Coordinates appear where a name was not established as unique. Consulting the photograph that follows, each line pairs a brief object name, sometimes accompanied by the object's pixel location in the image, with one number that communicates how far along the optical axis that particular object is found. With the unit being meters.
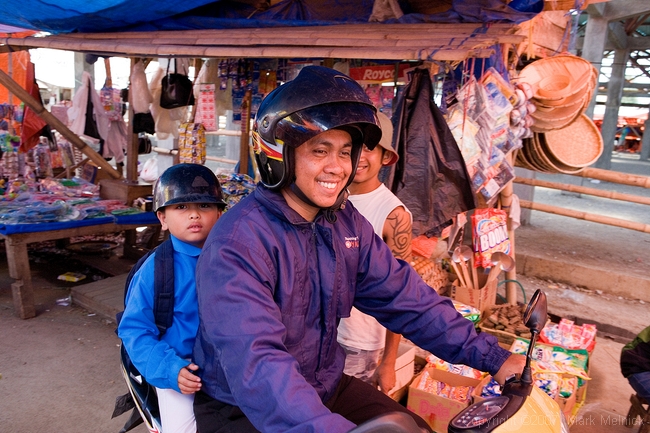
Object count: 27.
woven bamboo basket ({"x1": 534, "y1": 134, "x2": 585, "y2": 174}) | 4.96
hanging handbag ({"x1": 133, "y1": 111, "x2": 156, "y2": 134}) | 6.55
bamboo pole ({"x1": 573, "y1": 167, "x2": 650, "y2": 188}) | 5.60
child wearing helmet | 1.94
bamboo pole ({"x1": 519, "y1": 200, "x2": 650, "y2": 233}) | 6.22
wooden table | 5.03
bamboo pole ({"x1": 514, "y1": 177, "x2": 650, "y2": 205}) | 6.20
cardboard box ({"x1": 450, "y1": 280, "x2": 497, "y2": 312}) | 4.84
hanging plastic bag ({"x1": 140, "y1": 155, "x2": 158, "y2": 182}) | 11.93
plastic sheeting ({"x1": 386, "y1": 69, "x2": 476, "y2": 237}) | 3.46
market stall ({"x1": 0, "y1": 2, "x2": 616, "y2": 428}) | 3.45
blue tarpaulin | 4.59
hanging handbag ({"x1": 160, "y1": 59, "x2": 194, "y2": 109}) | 6.38
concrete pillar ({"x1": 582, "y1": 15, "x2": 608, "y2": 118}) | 11.43
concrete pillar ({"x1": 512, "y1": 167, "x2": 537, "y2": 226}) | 8.70
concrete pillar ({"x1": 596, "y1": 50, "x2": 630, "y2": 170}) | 14.68
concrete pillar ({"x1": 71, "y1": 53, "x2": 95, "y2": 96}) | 14.77
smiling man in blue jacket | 1.35
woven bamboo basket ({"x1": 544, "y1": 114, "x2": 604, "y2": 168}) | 4.93
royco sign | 4.57
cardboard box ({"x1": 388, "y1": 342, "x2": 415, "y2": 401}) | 3.50
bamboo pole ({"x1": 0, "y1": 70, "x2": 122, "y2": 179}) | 5.77
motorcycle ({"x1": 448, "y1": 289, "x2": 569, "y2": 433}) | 1.33
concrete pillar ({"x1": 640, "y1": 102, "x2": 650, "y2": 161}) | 20.08
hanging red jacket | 6.79
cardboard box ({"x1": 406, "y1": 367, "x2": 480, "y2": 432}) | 3.32
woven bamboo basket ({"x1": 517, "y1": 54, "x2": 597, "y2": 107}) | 4.39
